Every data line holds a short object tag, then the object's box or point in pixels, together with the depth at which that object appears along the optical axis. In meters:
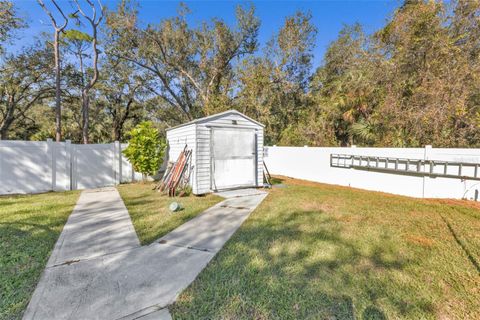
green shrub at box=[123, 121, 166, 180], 7.66
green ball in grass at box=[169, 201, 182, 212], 4.71
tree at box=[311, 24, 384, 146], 9.27
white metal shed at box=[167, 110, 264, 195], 6.17
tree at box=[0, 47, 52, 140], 11.65
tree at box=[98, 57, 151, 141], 14.52
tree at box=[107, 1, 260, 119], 13.43
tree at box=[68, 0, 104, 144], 9.70
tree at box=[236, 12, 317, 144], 13.41
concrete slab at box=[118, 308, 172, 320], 1.77
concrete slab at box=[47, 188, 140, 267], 2.87
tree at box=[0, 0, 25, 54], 8.81
